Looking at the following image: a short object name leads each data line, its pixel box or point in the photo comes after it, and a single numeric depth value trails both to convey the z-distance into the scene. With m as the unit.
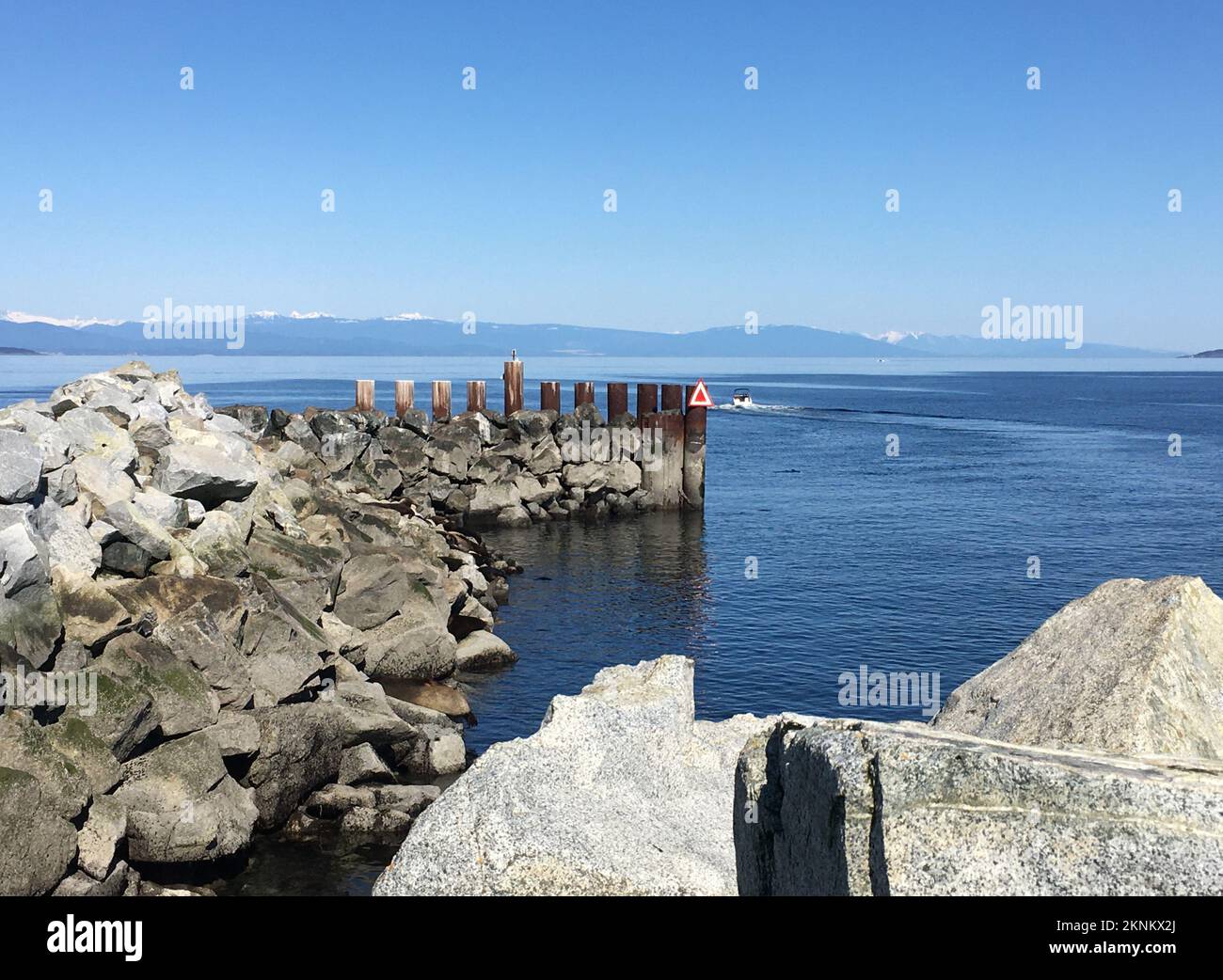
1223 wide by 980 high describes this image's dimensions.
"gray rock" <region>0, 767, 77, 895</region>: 14.00
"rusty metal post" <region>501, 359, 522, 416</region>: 57.56
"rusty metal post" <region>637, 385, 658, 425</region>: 56.62
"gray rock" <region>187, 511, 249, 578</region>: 21.73
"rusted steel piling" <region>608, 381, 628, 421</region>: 57.44
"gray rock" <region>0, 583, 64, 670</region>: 16.39
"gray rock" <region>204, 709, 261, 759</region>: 17.92
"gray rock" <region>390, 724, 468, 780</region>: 21.78
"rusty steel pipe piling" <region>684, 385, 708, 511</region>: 56.75
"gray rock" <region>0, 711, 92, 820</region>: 14.89
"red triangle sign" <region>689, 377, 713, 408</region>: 54.03
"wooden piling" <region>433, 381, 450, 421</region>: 55.72
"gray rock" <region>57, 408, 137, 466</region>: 23.38
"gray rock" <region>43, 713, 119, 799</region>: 15.80
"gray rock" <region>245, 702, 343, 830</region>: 18.70
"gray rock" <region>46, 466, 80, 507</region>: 20.11
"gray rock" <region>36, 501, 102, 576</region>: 18.81
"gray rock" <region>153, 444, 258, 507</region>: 23.84
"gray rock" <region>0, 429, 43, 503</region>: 18.47
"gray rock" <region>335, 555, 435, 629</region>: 26.09
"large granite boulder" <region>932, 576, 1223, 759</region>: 9.92
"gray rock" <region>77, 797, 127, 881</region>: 15.11
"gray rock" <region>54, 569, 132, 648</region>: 17.66
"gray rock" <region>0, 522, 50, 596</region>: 16.70
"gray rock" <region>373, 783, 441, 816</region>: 19.58
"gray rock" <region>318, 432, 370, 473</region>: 49.12
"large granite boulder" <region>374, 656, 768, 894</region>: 10.99
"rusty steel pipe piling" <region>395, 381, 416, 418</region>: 54.50
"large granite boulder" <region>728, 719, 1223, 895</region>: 5.74
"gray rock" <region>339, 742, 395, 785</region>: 20.27
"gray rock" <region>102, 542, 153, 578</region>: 19.98
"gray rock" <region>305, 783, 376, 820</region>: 19.39
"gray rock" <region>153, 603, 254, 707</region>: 18.64
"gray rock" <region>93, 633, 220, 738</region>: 17.17
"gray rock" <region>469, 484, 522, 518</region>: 53.06
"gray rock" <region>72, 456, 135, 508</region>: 21.17
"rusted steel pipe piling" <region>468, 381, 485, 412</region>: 56.67
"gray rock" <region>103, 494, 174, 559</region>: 20.19
